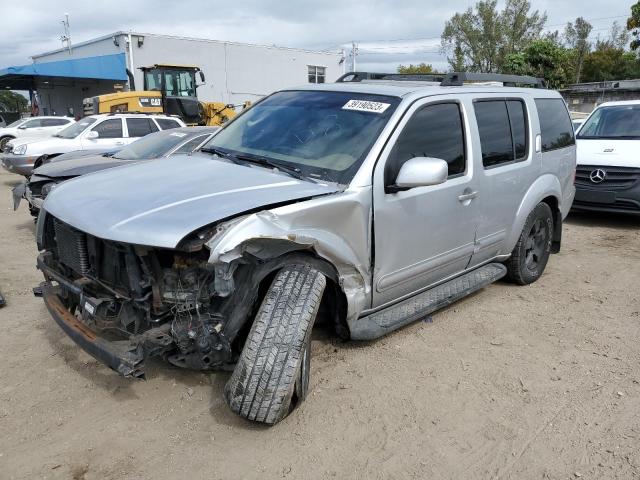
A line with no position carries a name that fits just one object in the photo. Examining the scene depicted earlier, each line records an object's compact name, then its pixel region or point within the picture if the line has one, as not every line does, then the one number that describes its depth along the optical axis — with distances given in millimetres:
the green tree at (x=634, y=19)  28211
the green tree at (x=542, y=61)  39781
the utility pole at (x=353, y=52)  55062
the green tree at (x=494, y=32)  50469
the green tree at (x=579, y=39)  59188
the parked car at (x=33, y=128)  19828
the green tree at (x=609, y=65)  53969
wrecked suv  2732
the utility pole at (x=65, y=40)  48062
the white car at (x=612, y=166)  7754
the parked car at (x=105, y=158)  6262
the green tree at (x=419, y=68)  63666
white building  25172
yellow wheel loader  17609
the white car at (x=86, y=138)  11242
